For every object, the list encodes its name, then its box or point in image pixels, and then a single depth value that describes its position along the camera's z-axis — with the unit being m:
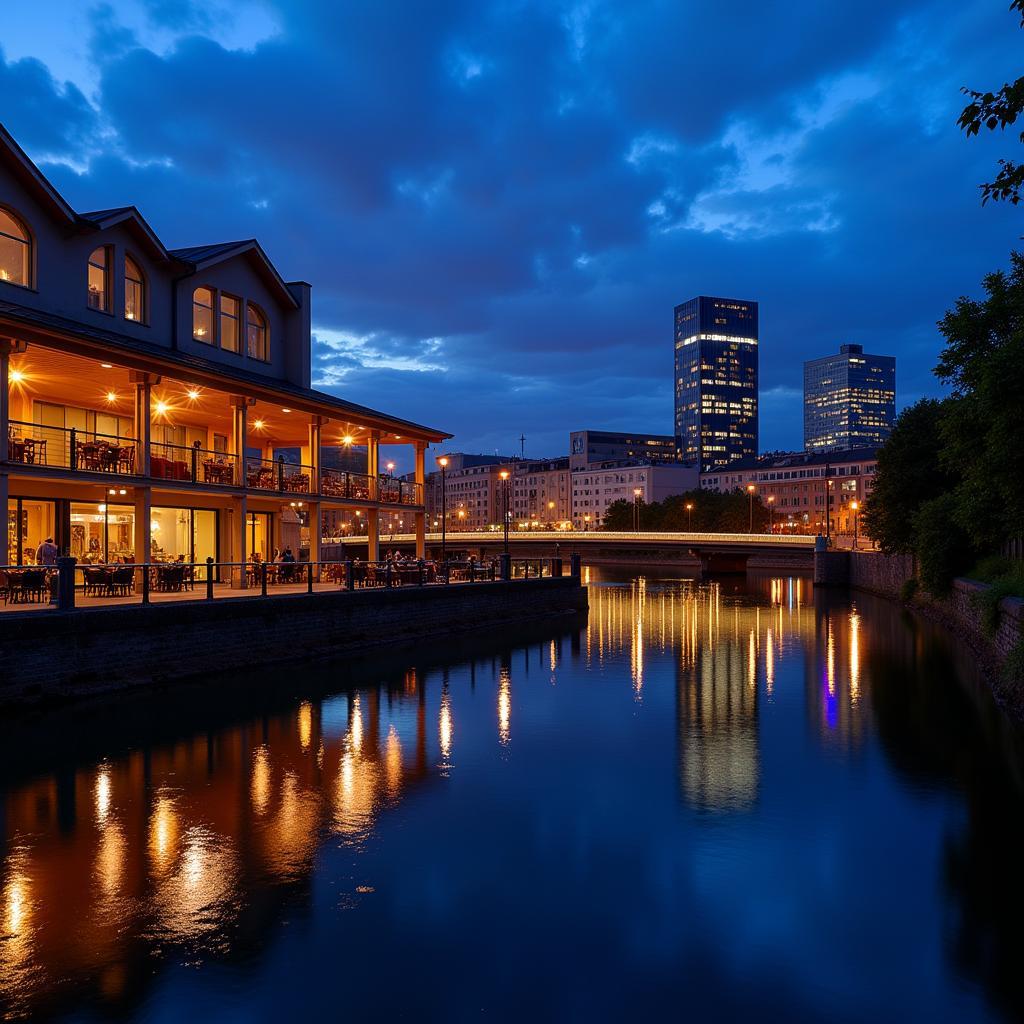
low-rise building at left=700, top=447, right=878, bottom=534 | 158.50
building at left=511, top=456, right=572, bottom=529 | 166.91
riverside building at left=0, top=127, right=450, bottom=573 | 26.19
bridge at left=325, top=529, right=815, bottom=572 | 84.62
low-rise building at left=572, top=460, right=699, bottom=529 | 189.88
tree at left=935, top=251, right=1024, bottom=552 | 19.14
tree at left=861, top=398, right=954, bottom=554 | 51.75
